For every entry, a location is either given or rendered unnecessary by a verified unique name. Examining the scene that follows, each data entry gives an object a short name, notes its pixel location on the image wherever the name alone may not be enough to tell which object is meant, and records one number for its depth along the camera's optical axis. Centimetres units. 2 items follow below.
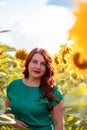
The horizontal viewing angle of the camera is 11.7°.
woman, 256
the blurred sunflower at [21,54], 462
